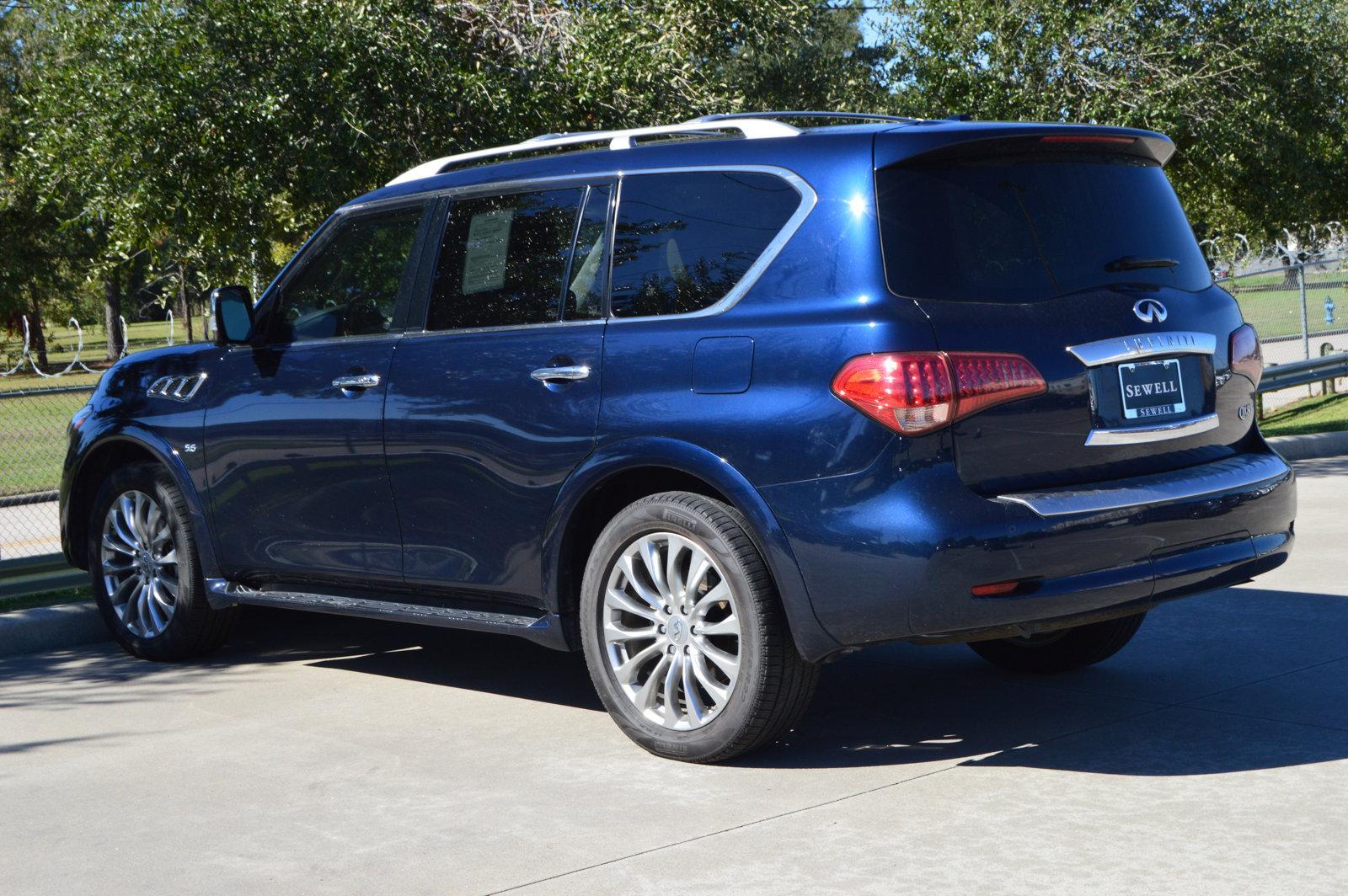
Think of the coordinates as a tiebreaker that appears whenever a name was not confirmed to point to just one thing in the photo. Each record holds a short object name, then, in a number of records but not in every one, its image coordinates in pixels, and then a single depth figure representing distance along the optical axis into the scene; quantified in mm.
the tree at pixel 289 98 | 10727
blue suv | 4605
